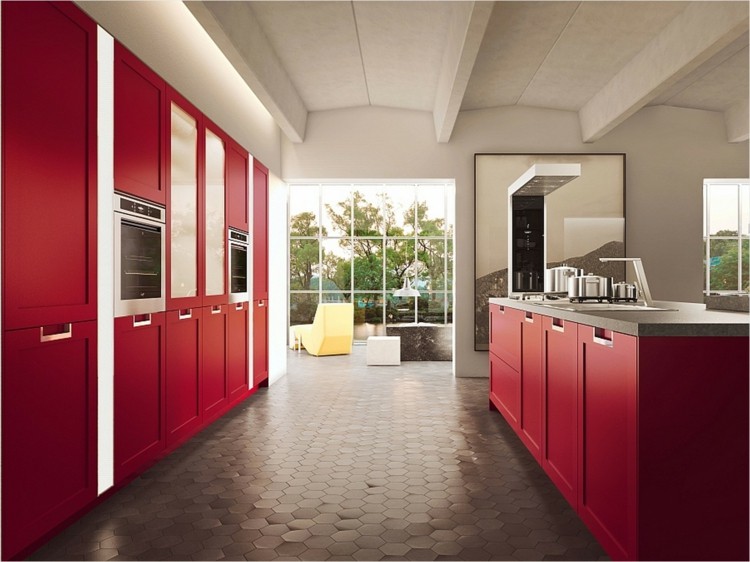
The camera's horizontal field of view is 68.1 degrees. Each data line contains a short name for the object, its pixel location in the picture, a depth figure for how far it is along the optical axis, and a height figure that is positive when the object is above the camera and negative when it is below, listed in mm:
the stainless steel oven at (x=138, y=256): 2893 +138
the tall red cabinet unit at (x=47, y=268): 2090 +53
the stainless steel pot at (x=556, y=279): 4301 +6
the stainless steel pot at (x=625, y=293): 3423 -82
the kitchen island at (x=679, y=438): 1819 -525
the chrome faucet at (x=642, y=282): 3086 -13
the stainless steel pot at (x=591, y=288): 3447 -52
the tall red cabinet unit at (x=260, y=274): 5766 +70
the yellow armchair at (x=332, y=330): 8812 -806
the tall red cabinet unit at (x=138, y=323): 2887 -239
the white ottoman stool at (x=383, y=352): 7855 -1021
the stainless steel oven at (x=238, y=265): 4984 +141
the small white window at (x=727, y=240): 10672 +772
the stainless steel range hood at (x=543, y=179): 3959 +779
